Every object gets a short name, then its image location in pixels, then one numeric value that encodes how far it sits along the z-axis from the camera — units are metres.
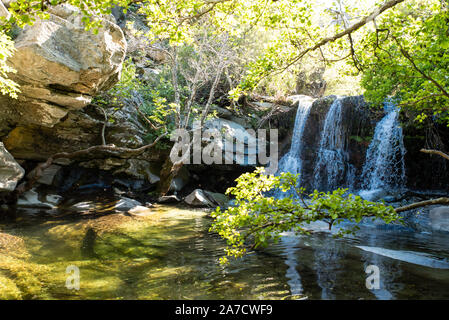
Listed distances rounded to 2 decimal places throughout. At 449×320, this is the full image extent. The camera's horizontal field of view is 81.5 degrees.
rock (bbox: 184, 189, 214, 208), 12.34
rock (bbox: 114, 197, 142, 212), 10.89
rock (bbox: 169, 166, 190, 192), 14.60
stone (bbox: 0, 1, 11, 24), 6.97
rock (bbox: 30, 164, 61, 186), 12.44
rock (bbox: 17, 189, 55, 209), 10.29
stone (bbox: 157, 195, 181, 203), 12.74
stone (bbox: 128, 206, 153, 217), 10.11
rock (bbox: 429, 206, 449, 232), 8.47
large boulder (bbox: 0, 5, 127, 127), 7.73
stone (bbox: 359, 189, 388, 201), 11.17
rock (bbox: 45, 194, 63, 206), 11.17
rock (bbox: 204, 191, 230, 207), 13.22
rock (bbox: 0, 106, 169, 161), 11.28
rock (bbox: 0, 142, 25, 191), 8.38
